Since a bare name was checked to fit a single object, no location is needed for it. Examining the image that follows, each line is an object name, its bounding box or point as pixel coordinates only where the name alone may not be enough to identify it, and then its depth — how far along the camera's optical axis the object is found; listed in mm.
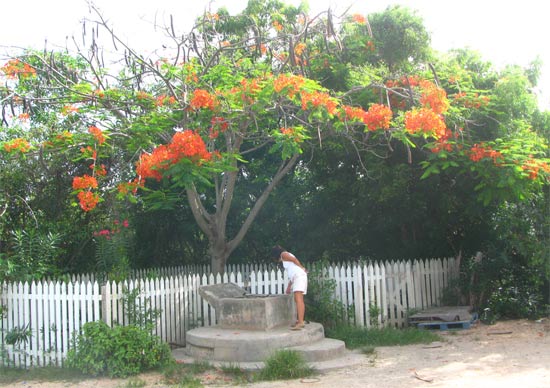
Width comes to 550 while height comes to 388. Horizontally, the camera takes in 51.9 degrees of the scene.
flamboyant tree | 9414
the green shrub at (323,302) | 9969
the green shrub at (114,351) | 7566
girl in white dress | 8648
